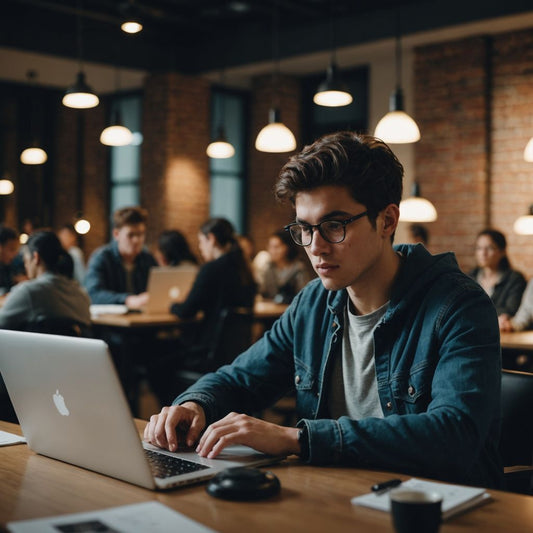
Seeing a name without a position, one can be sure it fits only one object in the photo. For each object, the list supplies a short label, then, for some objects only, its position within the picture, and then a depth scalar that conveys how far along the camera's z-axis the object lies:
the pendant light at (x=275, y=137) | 5.61
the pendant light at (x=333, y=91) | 5.09
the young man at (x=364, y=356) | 1.50
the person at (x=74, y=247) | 8.68
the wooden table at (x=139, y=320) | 4.78
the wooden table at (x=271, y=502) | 1.17
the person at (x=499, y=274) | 5.46
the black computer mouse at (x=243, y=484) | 1.27
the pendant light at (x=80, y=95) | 5.30
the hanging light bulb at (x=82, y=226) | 4.01
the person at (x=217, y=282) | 4.82
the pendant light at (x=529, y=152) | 4.61
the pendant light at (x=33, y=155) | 7.00
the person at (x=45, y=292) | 3.46
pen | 1.31
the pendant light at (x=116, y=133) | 6.51
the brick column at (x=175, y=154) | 8.88
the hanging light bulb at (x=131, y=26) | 3.08
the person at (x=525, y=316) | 4.90
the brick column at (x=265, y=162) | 9.31
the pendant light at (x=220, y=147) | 7.21
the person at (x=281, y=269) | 7.22
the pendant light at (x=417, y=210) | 5.94
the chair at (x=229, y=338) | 4.52
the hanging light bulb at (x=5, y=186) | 7.61
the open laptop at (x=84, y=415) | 1.32
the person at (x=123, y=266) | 5.34
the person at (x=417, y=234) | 6.88
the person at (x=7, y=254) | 6.14
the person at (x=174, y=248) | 6.15
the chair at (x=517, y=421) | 1.90
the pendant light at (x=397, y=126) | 5.05
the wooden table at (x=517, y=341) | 4.28
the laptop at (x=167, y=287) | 5.13
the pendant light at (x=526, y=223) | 5.15
